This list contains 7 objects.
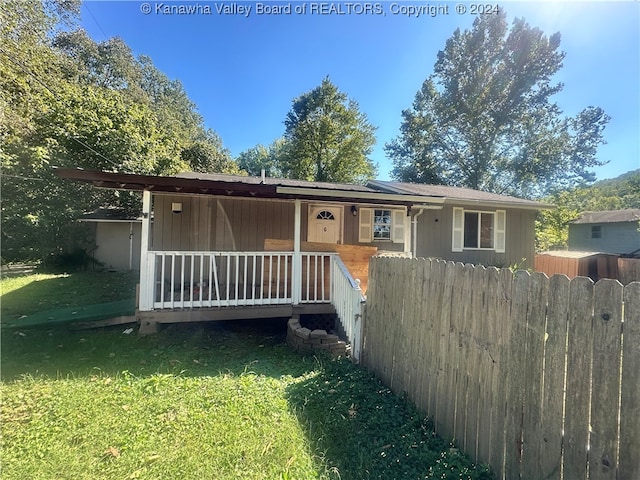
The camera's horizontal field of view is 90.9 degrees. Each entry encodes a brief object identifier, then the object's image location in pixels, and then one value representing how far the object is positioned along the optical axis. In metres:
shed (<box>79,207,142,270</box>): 14.66
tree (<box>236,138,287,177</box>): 34.59
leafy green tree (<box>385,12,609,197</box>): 23.02
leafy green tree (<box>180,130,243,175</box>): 21.92
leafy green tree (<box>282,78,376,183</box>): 26.50
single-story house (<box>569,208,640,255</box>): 21.09
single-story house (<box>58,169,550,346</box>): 5.22
